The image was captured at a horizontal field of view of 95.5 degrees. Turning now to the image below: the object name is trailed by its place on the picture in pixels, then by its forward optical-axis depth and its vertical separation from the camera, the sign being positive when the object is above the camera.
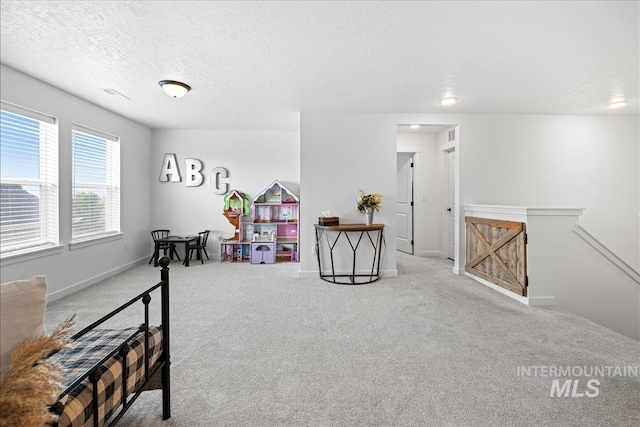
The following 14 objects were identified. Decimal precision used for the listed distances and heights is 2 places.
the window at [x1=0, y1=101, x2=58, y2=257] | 2.94 +0.36
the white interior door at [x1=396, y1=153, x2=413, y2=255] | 6.15 +0.21
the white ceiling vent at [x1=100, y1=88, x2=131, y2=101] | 3.51 +1.51
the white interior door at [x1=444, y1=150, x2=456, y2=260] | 5.64 +0.16
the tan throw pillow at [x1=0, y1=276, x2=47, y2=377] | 0.76 -0.28
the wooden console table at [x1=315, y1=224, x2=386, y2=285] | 4.27 -0.48
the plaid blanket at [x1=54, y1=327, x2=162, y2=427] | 0.99 -0.63
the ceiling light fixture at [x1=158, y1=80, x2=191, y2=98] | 3.22 +1.41
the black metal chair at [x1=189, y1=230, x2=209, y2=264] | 5.35 -0.59
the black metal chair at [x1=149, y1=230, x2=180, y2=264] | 5.30 -0.59
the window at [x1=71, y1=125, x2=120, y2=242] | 3.89 +0.43
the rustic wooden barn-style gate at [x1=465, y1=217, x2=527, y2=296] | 3.38 -0.51
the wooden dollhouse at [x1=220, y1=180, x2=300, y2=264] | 5.44 -0.27
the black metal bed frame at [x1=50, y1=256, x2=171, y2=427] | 1.03 -0.67
